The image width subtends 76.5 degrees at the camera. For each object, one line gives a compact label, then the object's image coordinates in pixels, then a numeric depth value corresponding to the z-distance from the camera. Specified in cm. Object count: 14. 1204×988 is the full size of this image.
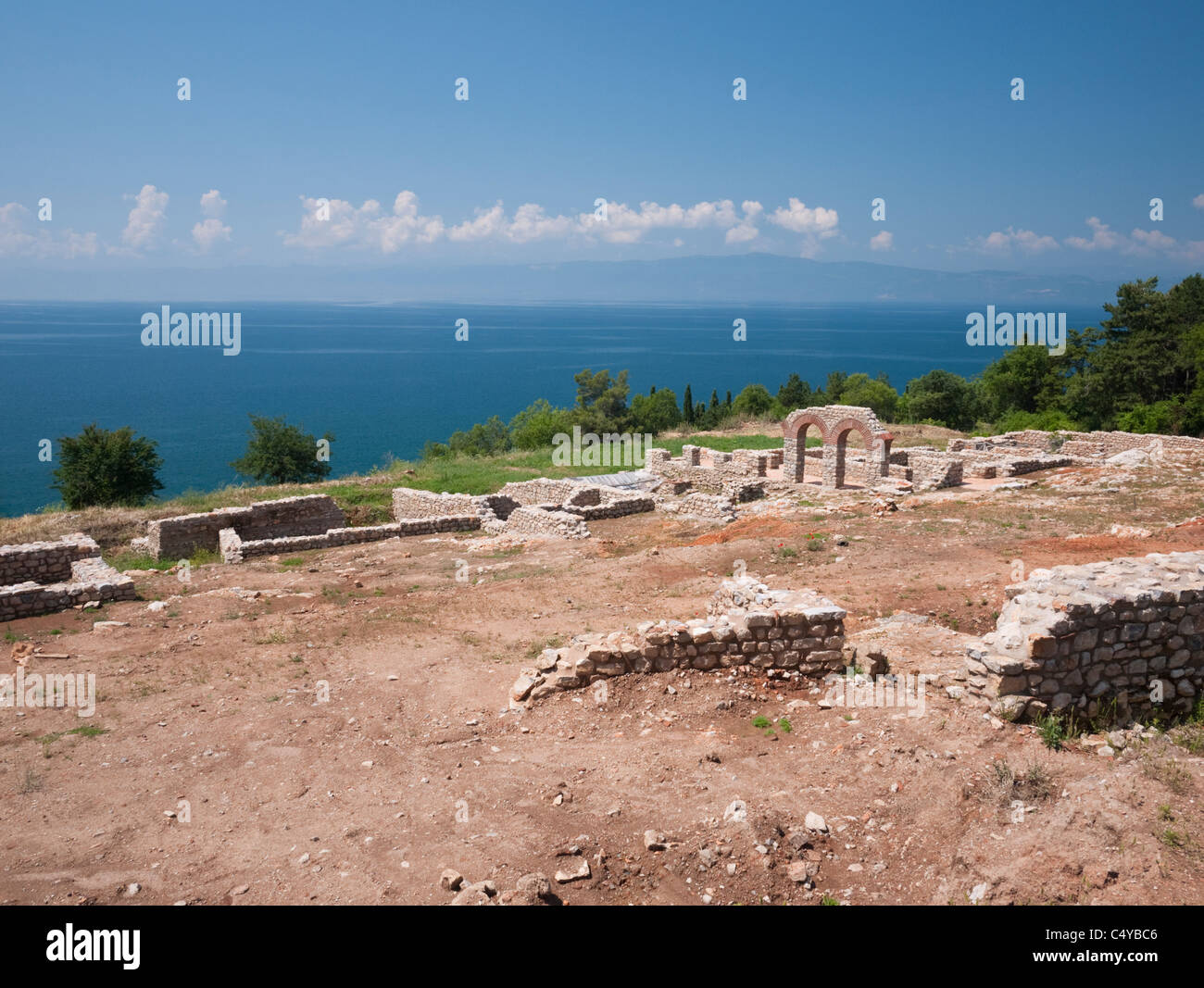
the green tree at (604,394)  7725
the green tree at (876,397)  5978
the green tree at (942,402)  5878
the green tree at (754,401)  6644
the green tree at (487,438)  5238
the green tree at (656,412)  7425
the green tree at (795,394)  7212
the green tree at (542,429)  5091
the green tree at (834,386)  6769
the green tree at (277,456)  3947
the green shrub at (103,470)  3234
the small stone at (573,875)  570
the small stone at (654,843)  600
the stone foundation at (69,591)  1468
